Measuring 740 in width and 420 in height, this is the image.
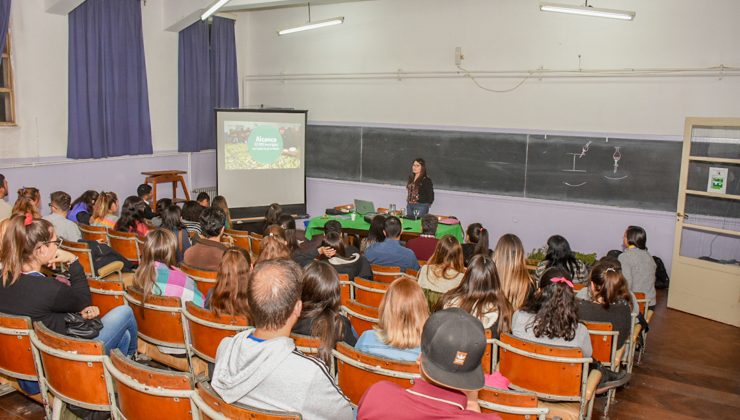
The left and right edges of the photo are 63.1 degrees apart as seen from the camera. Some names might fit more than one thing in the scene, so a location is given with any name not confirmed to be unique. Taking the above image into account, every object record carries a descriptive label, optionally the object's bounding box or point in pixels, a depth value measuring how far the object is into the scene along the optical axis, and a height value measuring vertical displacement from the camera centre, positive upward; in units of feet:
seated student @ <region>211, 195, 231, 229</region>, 24.26 -2.55
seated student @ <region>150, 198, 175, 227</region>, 22.05 -2.88
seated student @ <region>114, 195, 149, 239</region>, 20.36 -2.74
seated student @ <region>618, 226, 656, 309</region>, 18.65 -3.46
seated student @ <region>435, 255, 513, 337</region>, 12.28 -3.04
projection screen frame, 33.49 -3.65
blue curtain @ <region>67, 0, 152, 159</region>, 28.81 +2.74
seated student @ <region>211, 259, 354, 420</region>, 7.18 -2.67
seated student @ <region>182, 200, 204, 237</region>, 21.57 -2.74
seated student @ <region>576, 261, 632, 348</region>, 13.74 -3.42
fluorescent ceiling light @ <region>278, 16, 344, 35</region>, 30.17 +6.04
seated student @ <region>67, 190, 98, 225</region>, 23.06 -2.79
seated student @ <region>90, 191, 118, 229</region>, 21.68 -2.66
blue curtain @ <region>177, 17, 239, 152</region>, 34.37 +3.59
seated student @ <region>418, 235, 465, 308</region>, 15.24 -3.17
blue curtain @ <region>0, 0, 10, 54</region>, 25.43 +4.88
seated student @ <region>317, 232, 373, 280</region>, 16.15 -3.07
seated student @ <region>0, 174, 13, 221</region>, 21.20 -2.55
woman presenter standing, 28.27 -1.88
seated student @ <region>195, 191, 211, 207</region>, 25.26 -2.47
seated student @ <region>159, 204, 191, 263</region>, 18.99 -2.84
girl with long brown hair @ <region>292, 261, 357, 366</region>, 10.11 -2.86
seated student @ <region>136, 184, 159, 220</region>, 24.90 -2.22
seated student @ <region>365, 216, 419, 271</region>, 18.65 -3.30
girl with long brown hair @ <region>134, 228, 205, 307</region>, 13.14 -2.89
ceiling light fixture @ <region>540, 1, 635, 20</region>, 23.11 +5.45
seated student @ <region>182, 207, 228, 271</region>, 16.16 -3.04
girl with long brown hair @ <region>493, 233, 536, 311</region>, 14.61 -2.97
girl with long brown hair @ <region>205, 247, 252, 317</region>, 11.96 -2.97
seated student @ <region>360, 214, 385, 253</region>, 19.45 -2.83
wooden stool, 31.45 -2.14
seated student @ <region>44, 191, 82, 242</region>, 19.90 -2.76
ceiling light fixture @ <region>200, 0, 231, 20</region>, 24.82 +5.65
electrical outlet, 30.50 +4.62
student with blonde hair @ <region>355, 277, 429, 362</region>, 9.73 -2.85
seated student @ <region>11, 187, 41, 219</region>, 19.97 -2.29
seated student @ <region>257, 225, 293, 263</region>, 15.03 -2.67
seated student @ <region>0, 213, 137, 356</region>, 11.09 -2.77
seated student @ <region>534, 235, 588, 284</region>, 17.70 -3.13
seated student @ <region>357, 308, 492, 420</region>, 5.79 -2.17
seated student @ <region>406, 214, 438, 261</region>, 20.85 -3.43
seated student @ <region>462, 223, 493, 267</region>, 19.37 -3.14
